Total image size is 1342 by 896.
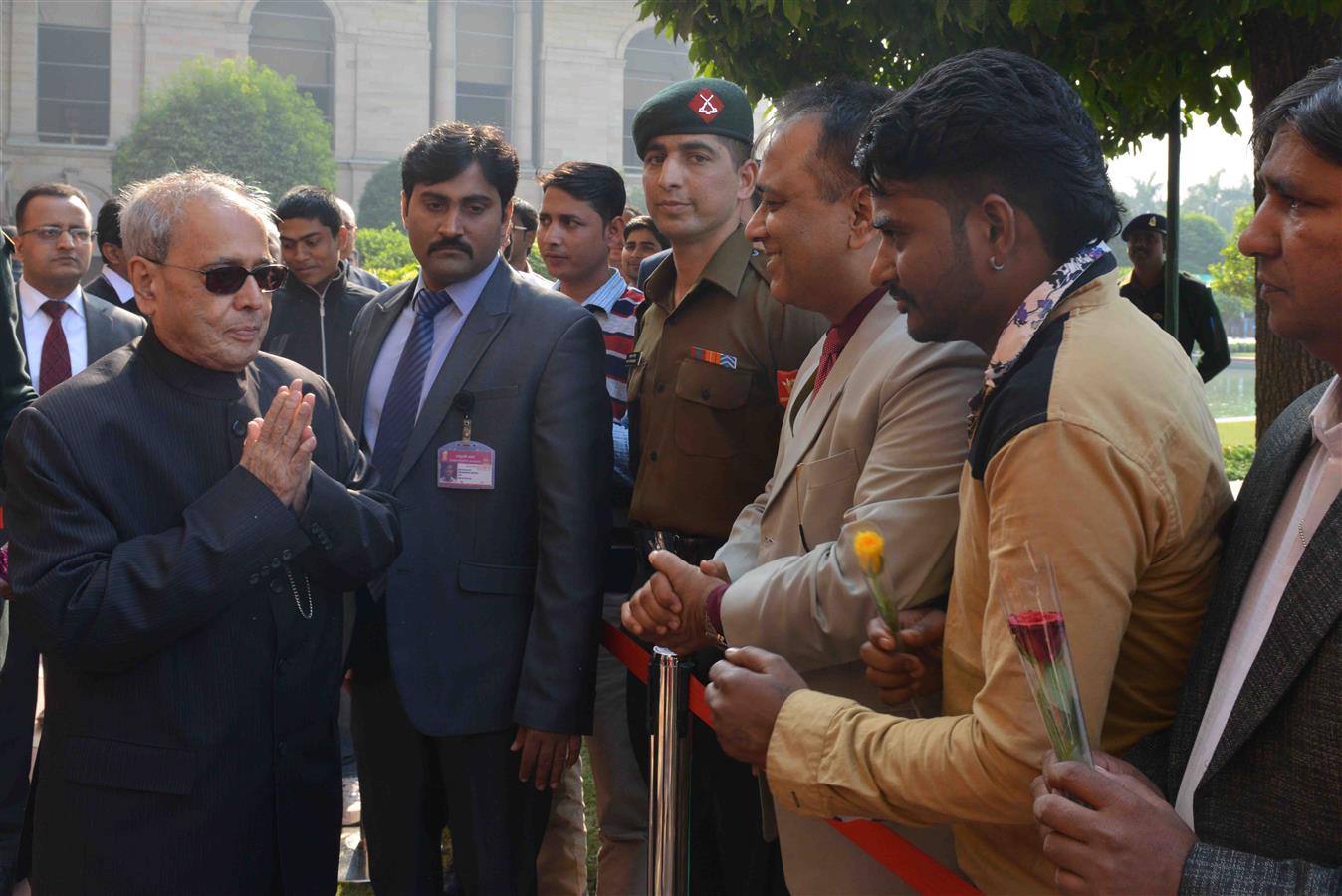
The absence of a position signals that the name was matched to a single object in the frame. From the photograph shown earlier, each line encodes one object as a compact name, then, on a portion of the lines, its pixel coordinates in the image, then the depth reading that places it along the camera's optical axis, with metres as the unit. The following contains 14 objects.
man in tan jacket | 1.64
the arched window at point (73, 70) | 59.66
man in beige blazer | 2.28
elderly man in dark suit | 2.69
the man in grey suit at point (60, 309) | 5.86
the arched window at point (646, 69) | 69.81
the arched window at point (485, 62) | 66.94
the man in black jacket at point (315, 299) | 6.23
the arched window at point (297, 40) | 63.28
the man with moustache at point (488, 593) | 3.43
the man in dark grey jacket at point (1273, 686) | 1.53
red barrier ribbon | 2.05
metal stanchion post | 2.66
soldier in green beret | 3.38
